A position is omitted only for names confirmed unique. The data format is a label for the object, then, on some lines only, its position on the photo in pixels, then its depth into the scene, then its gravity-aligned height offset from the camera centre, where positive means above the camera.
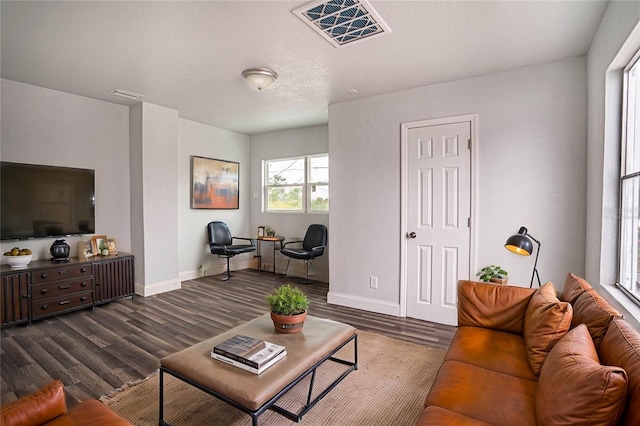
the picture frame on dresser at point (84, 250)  4.02 -0.53
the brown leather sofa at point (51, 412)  1.22 -0.80
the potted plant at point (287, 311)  2.14 -0.69
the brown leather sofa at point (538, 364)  1.03 -0.67
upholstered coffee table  1.54 -0.85
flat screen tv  3.48 +0.07
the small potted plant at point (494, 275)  2.92 -0.62
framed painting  5.56 +0.42
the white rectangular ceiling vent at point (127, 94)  3.93 +1.39
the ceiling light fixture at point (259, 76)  3.21 +1.29
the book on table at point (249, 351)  1.72 -0.79
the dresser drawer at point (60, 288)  3.48 -0.90
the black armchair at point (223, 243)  5.41 -0.62
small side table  5.70 -0.68
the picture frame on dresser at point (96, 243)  4.16 -0.46
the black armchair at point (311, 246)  5.12 -0.64
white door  3.40 -0.10
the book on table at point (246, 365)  1.69 -0.83
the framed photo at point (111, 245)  4.30 -0.51
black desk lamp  2.56 -0.29
